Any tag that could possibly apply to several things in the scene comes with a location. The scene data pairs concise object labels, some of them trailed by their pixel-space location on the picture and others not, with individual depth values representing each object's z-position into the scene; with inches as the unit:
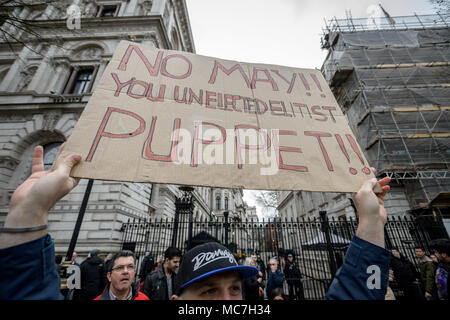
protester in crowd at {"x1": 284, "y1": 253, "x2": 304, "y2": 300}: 274.5
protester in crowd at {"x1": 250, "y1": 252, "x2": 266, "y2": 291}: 332.5
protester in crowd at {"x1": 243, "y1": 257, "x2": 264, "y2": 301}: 137.3
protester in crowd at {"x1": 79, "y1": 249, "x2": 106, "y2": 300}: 167.0
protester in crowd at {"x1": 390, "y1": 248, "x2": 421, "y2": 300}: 197.0
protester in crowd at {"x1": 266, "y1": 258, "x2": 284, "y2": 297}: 192.8
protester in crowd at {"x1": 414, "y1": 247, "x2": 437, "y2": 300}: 179.8
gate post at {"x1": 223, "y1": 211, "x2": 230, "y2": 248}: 277.5
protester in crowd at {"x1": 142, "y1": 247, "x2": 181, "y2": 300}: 132.9
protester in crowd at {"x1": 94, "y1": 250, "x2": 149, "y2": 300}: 99.1
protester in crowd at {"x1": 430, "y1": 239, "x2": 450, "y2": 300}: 145.1
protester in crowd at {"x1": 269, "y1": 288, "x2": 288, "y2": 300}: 109.7
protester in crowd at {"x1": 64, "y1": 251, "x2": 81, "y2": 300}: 168.9
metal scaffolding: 436.5
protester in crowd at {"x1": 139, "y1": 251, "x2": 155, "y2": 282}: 267.9
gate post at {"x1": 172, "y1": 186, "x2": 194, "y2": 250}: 324.8
